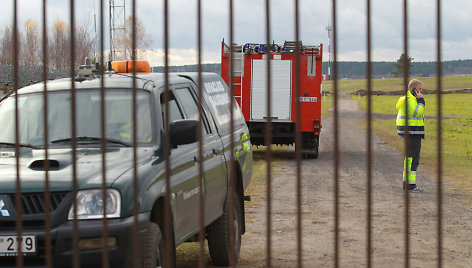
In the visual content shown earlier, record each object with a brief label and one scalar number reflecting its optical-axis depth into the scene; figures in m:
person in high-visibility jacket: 22.29
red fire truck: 33.90
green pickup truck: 8.13
